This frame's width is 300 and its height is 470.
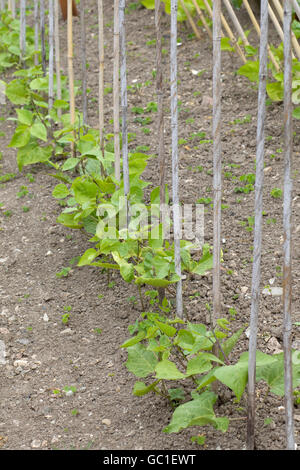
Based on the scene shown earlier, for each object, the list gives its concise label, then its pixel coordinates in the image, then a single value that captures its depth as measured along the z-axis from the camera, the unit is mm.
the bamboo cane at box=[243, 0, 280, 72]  4789
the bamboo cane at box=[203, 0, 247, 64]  5250
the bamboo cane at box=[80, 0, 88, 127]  4344
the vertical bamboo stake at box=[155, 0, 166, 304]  2938
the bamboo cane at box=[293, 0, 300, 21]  4305
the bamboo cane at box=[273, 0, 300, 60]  4637
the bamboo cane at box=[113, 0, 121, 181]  3629
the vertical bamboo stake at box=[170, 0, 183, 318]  2766
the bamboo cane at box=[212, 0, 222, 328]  2488
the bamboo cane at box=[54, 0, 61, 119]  4793
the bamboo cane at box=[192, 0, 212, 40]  5656
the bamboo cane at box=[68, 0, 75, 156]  4329
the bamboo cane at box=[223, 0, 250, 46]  4953
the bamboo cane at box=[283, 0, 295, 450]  2033
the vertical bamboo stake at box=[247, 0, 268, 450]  2166
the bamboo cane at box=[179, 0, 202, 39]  6008
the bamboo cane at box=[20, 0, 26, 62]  5707
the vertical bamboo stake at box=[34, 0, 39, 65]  5520
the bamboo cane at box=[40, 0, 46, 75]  5137
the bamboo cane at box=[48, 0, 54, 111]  4777
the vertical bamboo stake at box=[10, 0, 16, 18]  6323
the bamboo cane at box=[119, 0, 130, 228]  3303
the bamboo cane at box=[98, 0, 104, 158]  3871
